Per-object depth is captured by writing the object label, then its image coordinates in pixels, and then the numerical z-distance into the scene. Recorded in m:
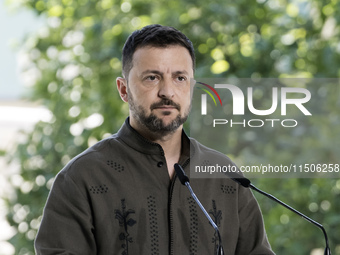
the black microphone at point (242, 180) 3.62
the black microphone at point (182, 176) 3.55
